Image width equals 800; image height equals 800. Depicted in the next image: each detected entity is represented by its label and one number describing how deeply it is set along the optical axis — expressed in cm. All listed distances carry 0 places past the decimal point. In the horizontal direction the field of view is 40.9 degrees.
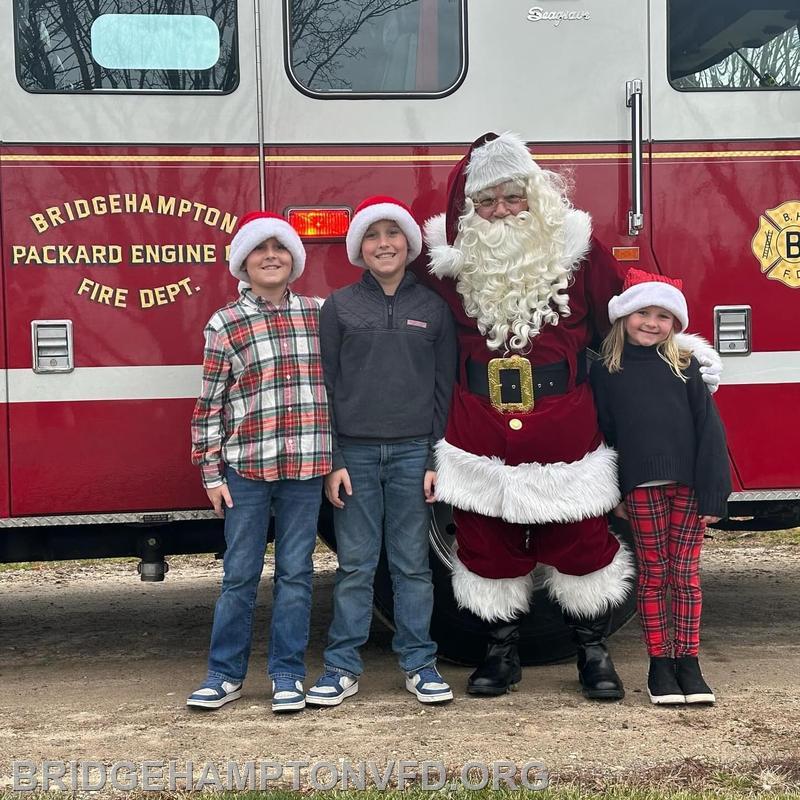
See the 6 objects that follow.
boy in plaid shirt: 383
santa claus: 381
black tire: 431
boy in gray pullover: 390
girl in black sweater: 383
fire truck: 402
